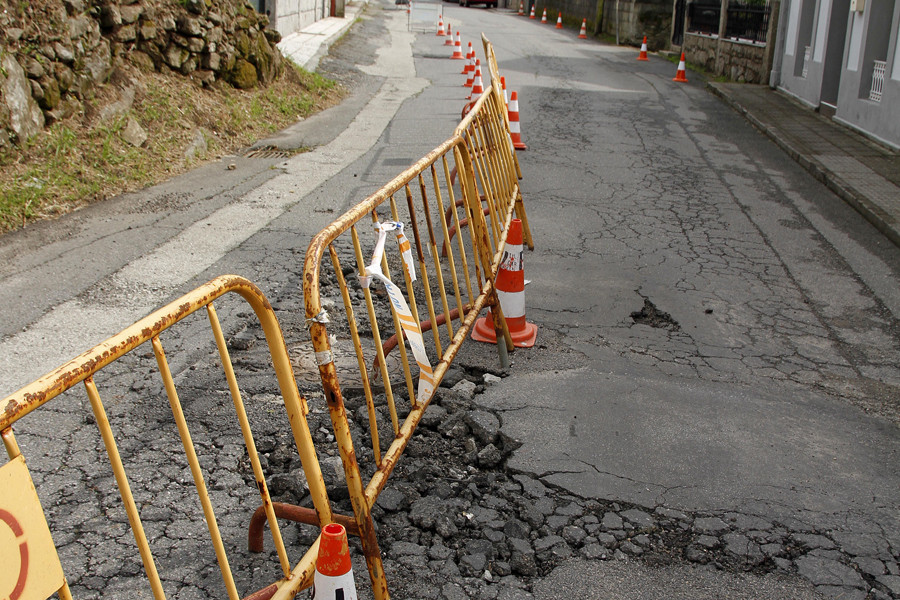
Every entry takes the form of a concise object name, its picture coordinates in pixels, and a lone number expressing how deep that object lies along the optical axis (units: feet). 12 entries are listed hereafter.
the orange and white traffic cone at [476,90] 40.78
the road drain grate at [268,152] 33.15
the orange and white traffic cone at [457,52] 69.09
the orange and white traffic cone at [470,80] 48.64
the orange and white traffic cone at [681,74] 60.80
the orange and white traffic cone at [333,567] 7.43
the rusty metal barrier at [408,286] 9.04
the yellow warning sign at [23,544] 5.36
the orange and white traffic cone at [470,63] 58.75
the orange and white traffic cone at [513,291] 16.96
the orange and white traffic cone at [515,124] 34.35
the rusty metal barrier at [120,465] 5.47
